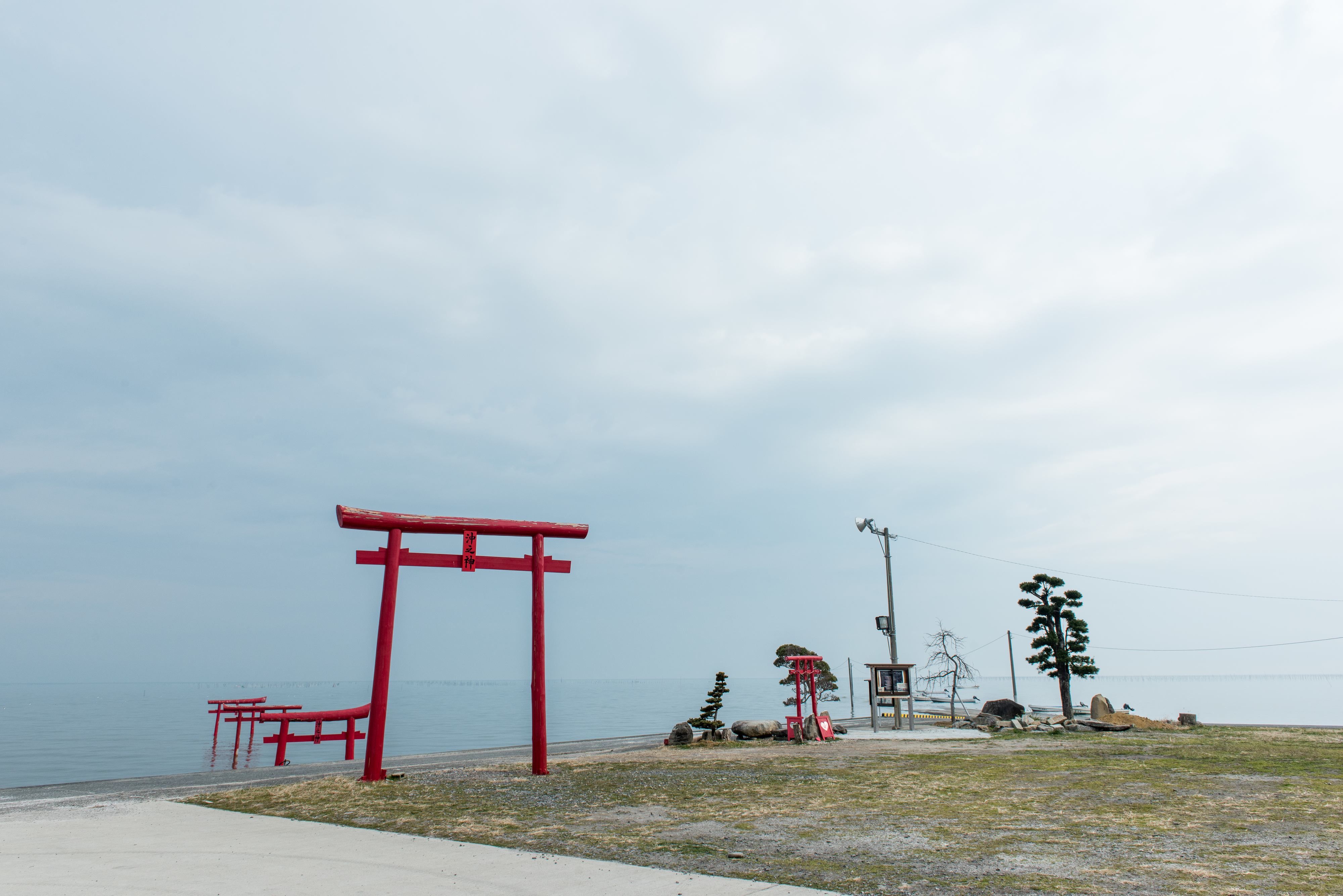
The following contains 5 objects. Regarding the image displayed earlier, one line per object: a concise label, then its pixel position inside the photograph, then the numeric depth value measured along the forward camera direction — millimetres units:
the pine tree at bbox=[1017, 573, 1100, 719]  29453
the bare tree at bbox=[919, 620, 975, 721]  36219
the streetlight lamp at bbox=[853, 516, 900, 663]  26438
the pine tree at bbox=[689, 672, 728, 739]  27531
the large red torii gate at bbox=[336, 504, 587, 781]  13086
